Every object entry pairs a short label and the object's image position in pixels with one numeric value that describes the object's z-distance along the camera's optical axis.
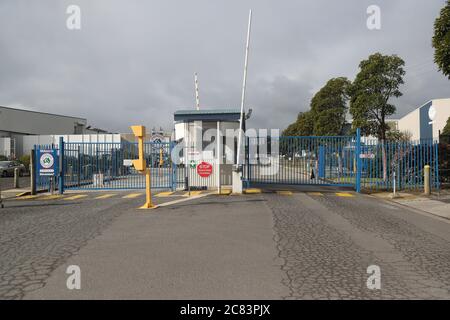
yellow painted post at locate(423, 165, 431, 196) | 15.13
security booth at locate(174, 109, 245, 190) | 16.05
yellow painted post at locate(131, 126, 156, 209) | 10.78
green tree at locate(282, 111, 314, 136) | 41.34
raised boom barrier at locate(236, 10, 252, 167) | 14.32
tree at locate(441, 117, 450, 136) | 37.87
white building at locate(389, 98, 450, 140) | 44.59
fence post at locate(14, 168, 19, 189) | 19.89
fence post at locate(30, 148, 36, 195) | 16.48
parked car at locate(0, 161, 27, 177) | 31.61
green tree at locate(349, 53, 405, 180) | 20.95
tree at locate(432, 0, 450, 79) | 13.12
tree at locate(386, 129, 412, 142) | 24.72
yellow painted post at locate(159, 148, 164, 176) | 20.01
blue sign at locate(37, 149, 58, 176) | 16.33
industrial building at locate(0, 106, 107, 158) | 54.28
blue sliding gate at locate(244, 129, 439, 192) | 16.59
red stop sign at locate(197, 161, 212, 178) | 14.22
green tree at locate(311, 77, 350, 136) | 31.61
